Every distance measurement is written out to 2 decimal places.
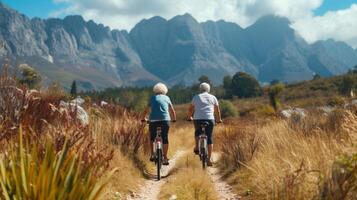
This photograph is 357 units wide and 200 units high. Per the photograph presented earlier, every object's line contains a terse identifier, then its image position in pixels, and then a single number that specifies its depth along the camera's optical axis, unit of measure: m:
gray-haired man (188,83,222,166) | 12.05
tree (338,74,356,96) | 88.69
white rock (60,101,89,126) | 10.85
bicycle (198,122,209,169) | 11.69
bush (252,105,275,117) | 34.97
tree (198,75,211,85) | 158.26
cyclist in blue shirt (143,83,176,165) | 11.41
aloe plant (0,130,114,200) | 4.34
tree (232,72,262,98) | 134.38
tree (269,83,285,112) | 60.41
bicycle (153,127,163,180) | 10.96
